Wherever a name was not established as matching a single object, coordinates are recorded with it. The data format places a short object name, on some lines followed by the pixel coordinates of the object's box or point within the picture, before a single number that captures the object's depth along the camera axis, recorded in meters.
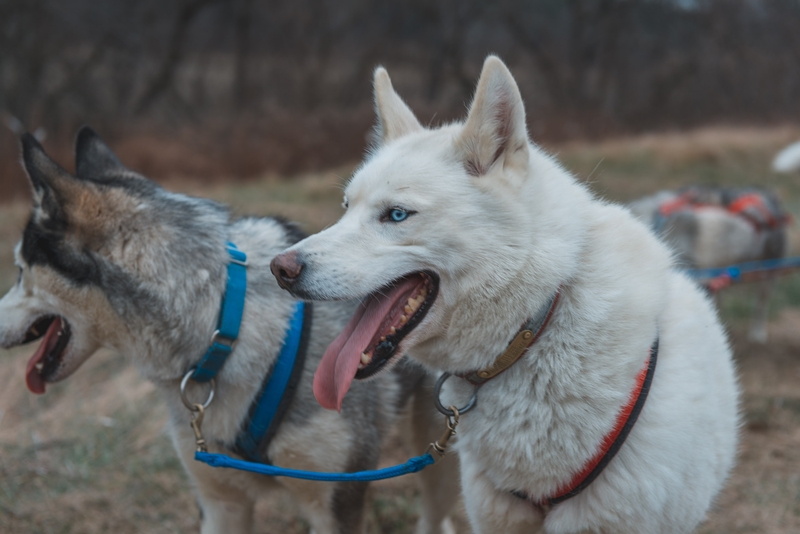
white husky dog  1.74
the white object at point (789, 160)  4.86
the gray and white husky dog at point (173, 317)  2.25
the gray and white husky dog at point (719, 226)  5.32
